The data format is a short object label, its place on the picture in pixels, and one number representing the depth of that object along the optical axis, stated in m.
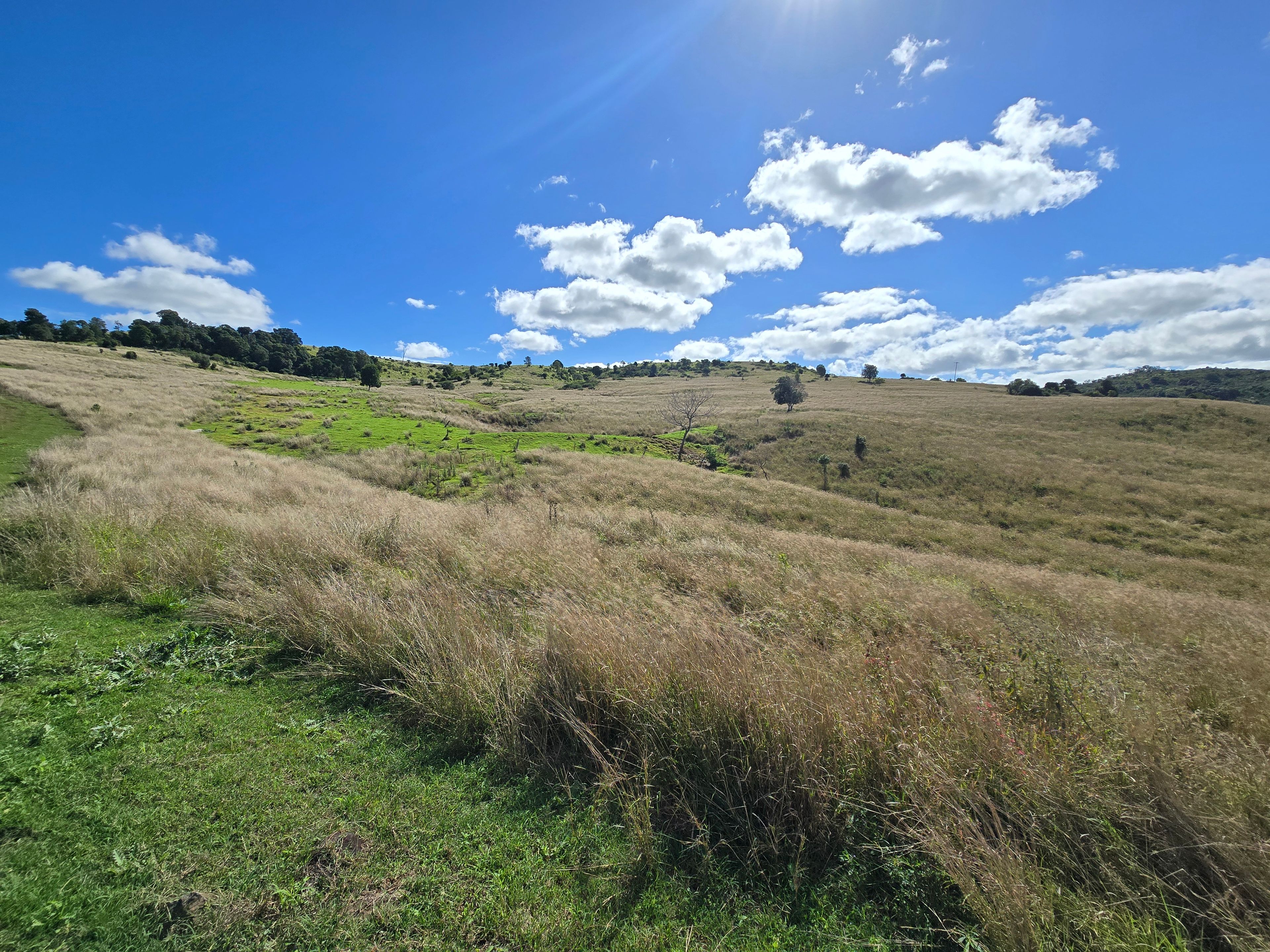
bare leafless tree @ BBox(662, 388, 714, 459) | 49.22
